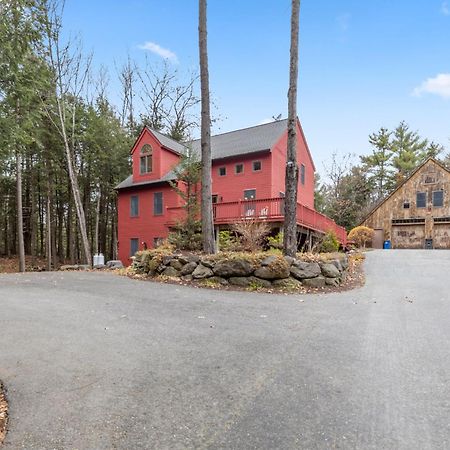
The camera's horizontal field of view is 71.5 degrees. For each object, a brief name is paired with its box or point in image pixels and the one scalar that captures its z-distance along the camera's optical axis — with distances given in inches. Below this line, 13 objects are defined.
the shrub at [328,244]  545.6
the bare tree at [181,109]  1111.0
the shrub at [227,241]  422.5
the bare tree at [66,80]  680.4
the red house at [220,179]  657.0
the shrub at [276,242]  442.0
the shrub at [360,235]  985.5
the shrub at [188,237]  463.5
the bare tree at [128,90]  1116.1
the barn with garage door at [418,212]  1034.7
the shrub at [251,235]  393.4
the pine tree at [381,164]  1504.7
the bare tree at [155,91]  1117.7
